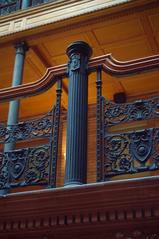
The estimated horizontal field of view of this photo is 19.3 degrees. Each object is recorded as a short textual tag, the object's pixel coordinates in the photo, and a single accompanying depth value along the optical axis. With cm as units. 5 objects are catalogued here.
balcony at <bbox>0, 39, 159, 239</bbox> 445
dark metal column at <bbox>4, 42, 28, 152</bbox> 887
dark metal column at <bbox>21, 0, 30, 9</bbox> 1051
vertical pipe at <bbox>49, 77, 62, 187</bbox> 506
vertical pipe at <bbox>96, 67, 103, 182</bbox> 492
